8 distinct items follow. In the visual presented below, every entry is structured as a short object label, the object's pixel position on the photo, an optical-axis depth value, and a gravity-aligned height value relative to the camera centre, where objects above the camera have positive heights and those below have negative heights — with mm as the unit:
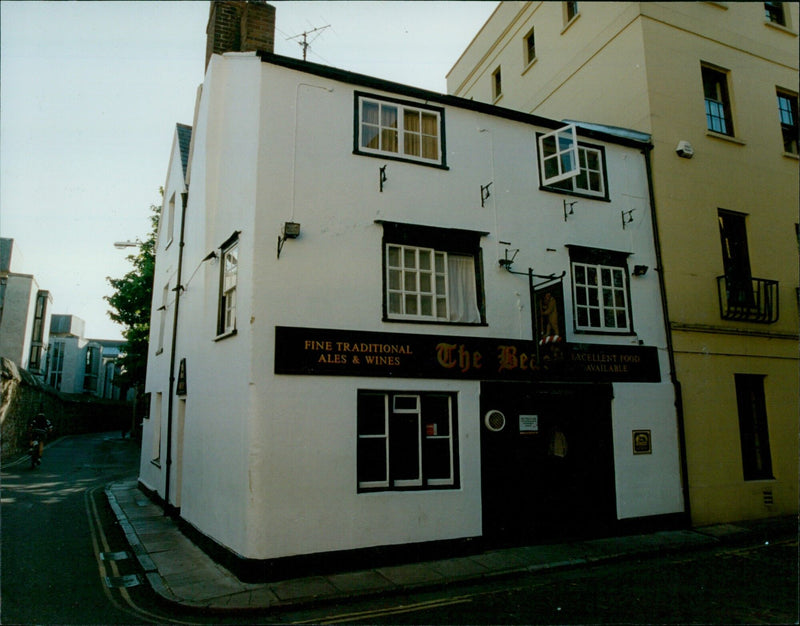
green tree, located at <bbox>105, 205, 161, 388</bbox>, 24641 +5316
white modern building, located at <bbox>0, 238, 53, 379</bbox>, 36031 +7703
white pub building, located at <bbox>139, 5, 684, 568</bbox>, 8391 +1591
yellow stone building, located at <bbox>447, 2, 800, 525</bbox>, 11805 +5121
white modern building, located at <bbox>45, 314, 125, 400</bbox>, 64562 +7252
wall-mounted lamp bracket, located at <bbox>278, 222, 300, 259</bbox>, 8492 +2891
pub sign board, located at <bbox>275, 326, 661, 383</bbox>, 8492 +1030
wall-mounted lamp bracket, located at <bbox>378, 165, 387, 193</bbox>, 9633 +4218
